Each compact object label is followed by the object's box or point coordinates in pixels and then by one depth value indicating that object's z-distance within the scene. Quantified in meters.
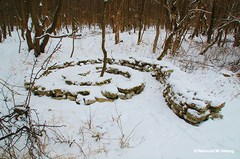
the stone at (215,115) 2.79
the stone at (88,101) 3.42
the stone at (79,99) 3.45
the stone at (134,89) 3.79
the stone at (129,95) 3.80
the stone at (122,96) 3.73
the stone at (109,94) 3.62
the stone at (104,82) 4.31
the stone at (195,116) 2.59
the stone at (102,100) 3.53
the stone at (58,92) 3.70
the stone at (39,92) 3.79
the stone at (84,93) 3.61
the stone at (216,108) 2.70
